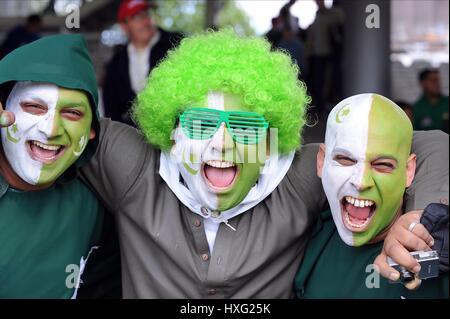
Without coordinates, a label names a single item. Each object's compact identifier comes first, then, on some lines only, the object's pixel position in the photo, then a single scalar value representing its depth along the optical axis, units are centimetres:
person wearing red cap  429
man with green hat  208
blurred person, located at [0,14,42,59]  568
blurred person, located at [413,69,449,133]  529
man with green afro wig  212
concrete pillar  482
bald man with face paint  196
